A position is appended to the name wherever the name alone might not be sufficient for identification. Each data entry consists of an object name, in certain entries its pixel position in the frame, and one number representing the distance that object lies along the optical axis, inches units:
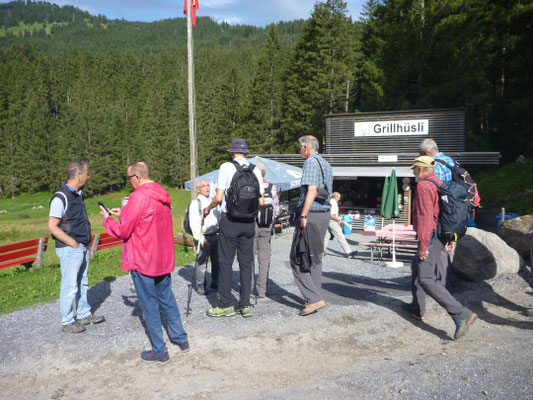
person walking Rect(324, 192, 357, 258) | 402.3
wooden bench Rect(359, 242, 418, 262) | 375.0
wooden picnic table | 381.7
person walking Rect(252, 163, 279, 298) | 239.8
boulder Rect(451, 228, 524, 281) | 270.1
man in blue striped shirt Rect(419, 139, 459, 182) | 213.9
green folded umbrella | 365.7
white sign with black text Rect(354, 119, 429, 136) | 669.9
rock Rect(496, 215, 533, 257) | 327.9
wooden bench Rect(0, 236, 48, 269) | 354.9
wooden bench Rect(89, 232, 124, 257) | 440.4
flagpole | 479.0
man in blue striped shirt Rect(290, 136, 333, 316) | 203.9
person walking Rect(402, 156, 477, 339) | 180.7
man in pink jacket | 160.7
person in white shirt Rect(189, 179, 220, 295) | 252.5
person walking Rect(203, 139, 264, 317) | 203.6
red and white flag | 501.4
